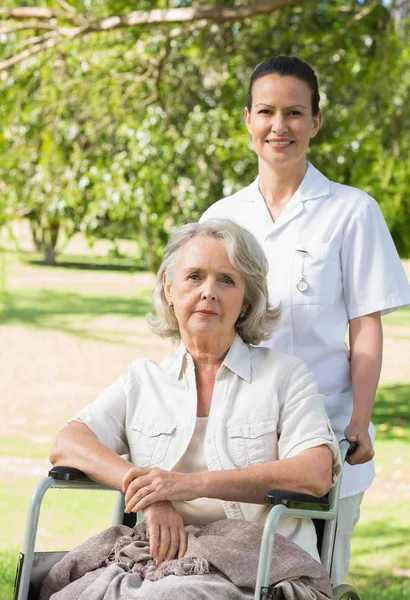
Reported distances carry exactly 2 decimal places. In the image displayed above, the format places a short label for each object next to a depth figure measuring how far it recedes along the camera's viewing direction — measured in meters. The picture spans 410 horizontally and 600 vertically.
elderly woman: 2.50
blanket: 2.37
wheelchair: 2.30
